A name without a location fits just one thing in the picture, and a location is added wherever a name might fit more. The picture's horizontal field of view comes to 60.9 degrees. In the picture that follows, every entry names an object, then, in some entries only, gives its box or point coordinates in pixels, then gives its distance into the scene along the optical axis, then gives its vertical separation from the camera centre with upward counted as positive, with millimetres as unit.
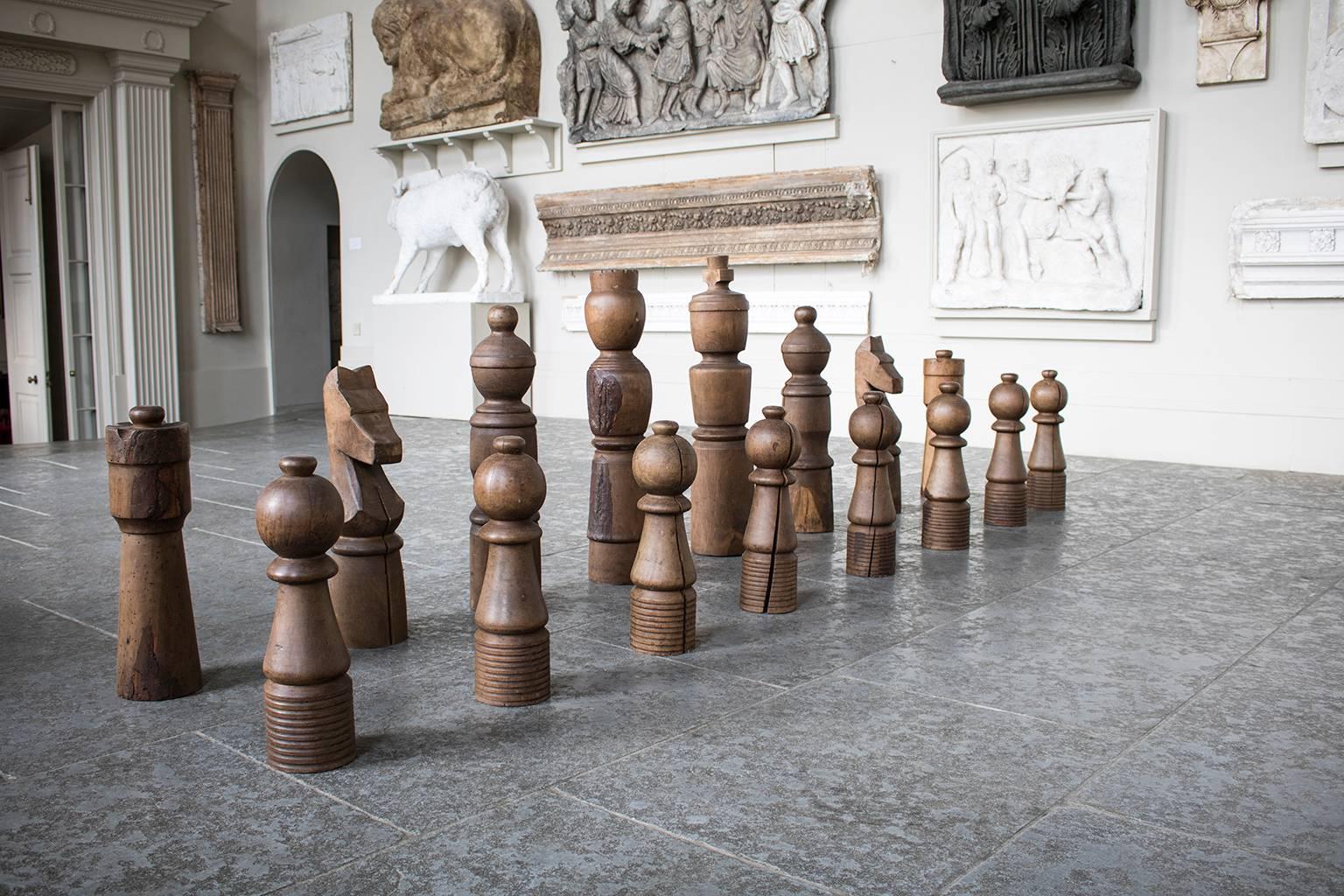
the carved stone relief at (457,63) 8570 +2158
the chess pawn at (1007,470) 3674 -412
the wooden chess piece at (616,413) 2840 -176
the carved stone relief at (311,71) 9859 +2381
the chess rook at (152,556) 1991 -383
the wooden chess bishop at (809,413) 3408 -214
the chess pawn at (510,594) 1982 -439
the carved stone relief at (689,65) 7156 +1839
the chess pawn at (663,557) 2273 -432
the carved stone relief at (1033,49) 5879 +1553
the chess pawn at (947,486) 3248 -414
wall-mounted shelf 8586 +1534
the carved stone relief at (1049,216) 6020 +682
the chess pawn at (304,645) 1706 -456
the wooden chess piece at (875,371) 3473 -90
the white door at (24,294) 9133 +405
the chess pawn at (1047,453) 3967 -393
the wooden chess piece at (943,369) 3680 -90
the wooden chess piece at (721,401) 3088 -159
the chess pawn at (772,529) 2605 -432
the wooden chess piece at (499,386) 2602 -100
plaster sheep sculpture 8523 +957
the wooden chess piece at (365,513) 2252 -342
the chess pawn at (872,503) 2936 -416
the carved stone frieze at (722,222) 7051 +802
